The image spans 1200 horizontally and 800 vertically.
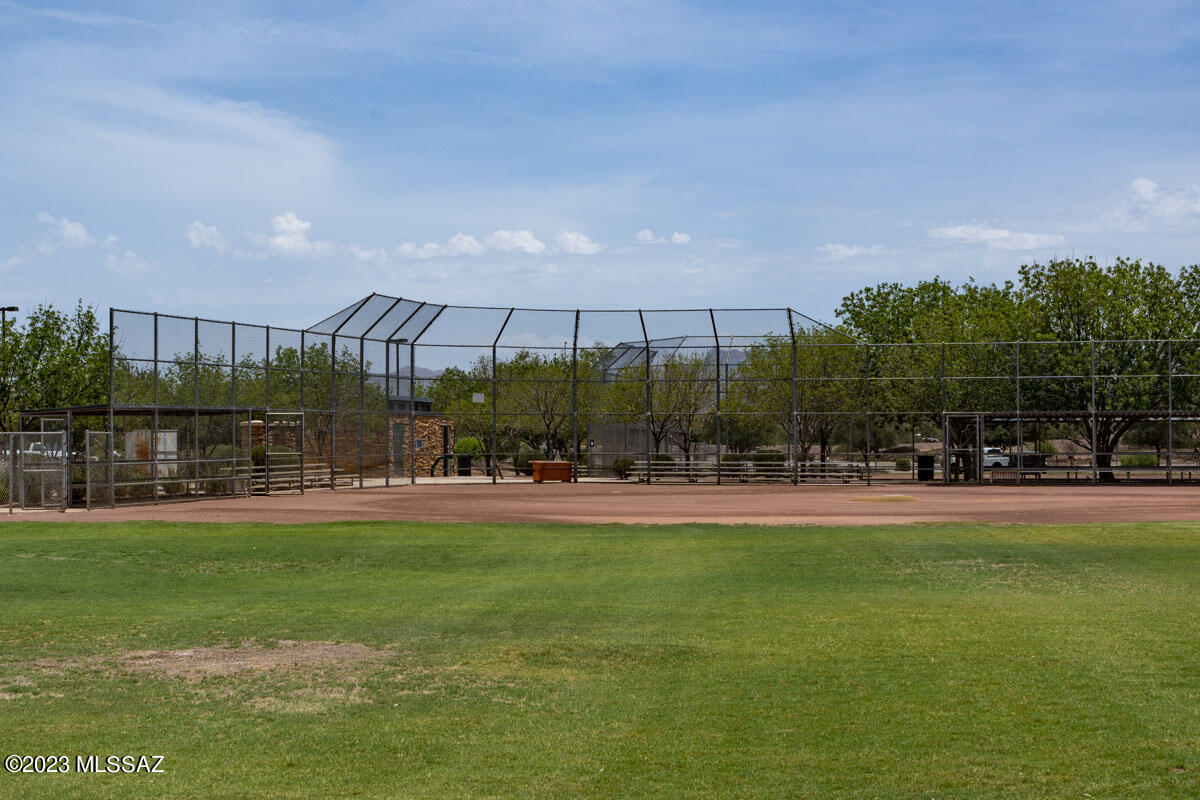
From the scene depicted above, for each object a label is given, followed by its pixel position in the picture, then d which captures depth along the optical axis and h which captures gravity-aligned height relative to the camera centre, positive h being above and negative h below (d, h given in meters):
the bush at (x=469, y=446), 52.59 -0.37
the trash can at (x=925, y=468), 41.03 -1.26
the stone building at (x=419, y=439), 40.19 -0.05
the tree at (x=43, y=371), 48.66 +2.97
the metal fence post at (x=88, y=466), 26.51 -0.51
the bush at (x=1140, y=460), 62.14 -1.71
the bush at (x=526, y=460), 47.73 -0.95
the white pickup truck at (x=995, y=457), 58.53 -1.35
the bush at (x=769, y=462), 40.12 -0.99
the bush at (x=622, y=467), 41.59 -1.12
